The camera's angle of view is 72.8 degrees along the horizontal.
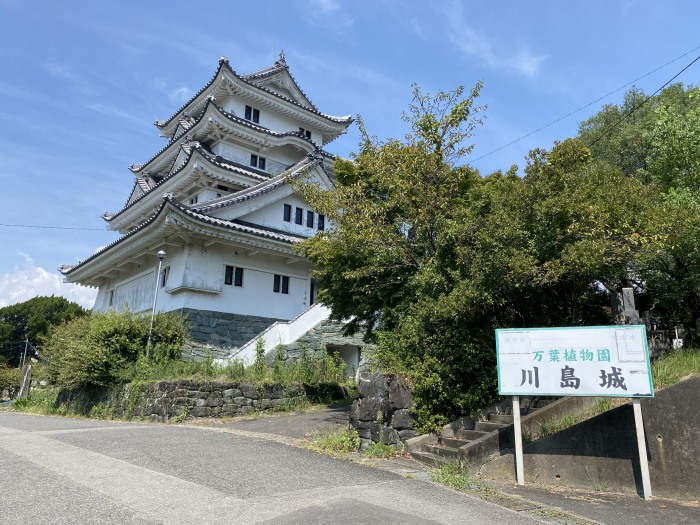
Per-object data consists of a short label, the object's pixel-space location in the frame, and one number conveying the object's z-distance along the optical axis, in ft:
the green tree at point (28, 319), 164.35
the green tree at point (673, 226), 26.11
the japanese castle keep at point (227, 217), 59.67
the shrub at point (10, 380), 122.62
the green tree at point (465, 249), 24.93
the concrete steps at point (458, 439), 24.18
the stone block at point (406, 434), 27.78
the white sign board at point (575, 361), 20.57
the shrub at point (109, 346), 48.34
